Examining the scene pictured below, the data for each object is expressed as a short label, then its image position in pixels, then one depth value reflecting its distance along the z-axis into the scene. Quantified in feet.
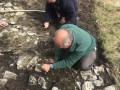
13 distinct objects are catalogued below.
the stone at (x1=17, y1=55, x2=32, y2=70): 4.80
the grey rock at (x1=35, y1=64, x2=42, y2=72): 4.74
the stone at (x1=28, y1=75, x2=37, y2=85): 4.56
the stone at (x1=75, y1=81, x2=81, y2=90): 4.60
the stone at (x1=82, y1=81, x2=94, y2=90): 4.61
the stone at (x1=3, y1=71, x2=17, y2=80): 4.61
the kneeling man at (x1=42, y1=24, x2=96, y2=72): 3.94
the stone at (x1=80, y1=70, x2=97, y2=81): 4.77
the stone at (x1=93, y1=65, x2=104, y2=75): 4.89
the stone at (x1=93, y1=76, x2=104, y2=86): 4.71
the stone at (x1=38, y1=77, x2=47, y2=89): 4.54
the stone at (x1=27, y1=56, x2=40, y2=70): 4.81
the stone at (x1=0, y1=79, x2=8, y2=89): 4.47
